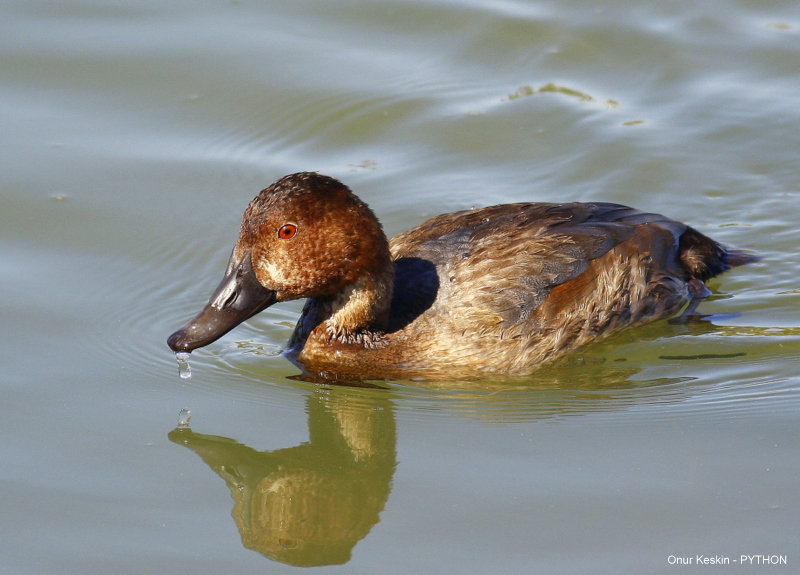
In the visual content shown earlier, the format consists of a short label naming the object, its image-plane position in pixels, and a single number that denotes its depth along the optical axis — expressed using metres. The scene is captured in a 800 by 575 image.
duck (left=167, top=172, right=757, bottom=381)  12.50
